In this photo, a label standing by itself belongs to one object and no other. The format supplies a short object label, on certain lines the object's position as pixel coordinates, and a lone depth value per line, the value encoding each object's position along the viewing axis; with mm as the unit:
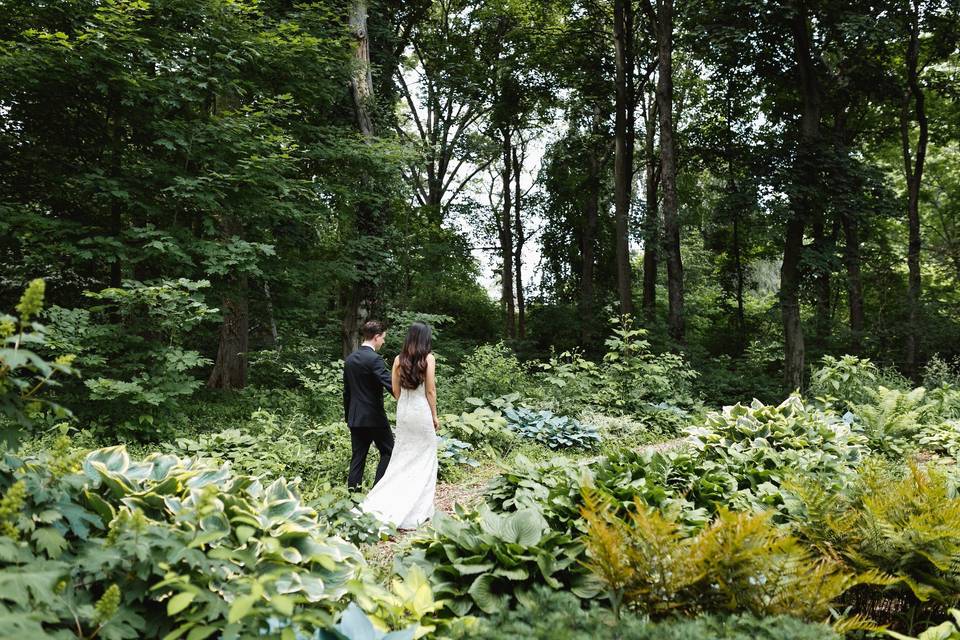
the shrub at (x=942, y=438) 6730
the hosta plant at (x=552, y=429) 8414
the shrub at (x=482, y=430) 8133
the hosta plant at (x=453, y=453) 7250
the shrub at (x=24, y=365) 1742
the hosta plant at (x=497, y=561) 2910
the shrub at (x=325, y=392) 9352
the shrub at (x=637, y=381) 10250
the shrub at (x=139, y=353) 7125
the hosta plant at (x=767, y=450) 4312
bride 5551
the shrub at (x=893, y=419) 7070
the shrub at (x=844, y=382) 9641
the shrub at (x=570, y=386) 10000
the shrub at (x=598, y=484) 3623
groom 5848
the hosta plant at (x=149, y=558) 1812
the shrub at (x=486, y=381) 10750
